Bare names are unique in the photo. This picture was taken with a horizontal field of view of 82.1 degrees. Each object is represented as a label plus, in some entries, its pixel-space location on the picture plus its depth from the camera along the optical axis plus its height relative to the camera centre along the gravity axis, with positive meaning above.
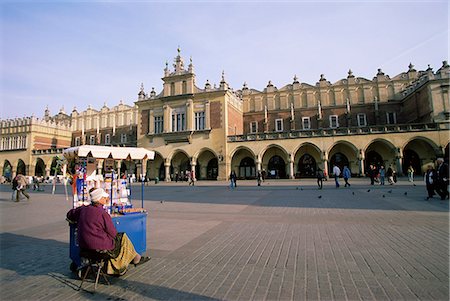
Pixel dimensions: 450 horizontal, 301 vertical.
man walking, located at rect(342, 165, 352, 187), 19.36 -0.36
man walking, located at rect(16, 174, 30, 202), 15.26 -0.29
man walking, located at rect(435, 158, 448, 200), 11.22 -0.55
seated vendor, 3.86 -0.88
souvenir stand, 4.72 -0.21
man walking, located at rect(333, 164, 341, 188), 19.34 -0.19
